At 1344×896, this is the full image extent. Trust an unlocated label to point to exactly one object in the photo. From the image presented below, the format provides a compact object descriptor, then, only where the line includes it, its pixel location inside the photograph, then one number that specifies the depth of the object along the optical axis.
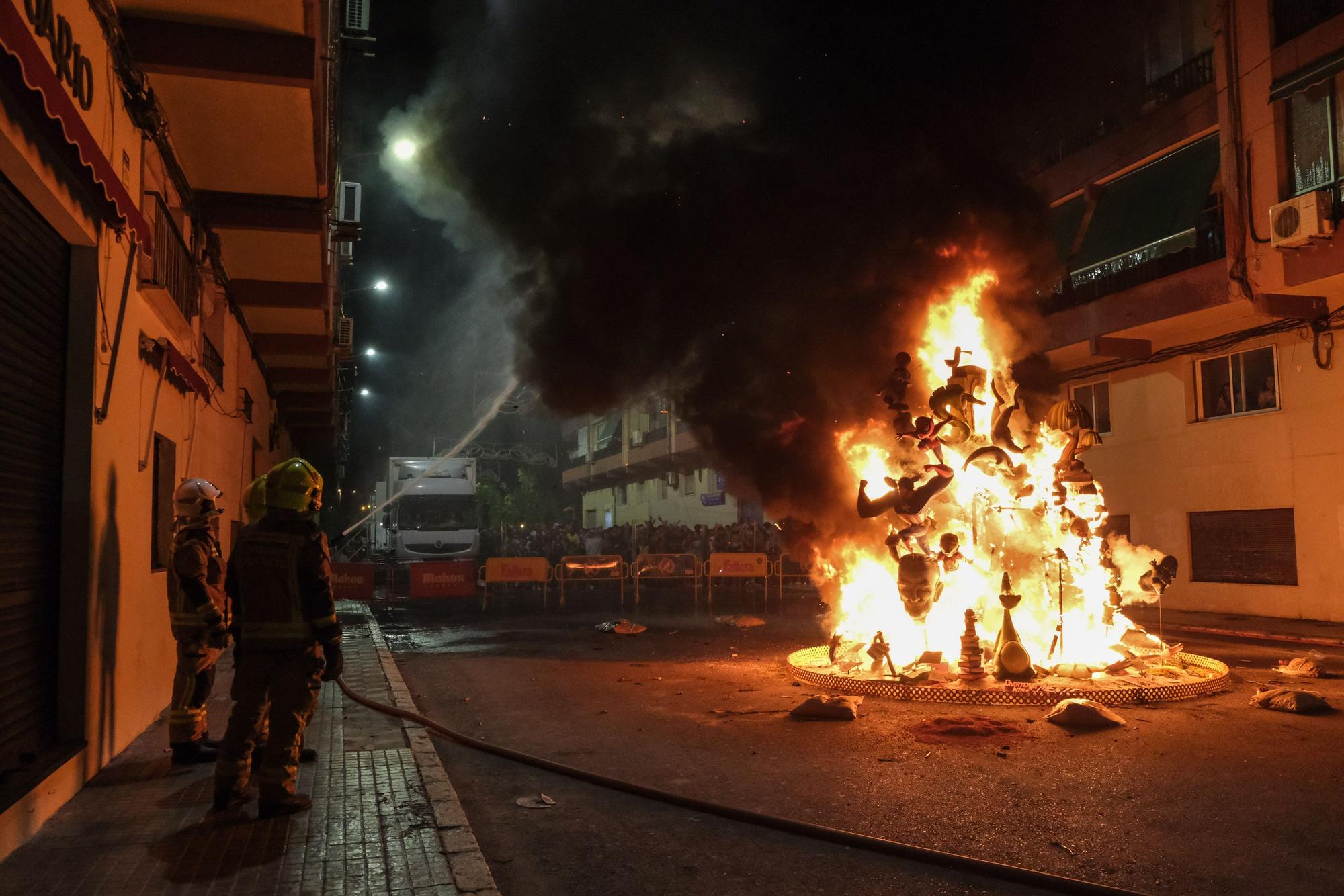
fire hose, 4.02
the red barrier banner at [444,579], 20.75
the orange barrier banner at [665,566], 20.22
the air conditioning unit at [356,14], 12.43
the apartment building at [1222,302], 14.16
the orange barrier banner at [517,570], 19.39
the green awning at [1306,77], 13.33
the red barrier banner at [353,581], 20.14
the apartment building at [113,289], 4.76
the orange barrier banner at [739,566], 20.14
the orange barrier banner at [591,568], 20.06
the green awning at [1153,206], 16.00
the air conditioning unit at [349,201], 15.23
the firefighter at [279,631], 5.15
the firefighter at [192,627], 5.96
